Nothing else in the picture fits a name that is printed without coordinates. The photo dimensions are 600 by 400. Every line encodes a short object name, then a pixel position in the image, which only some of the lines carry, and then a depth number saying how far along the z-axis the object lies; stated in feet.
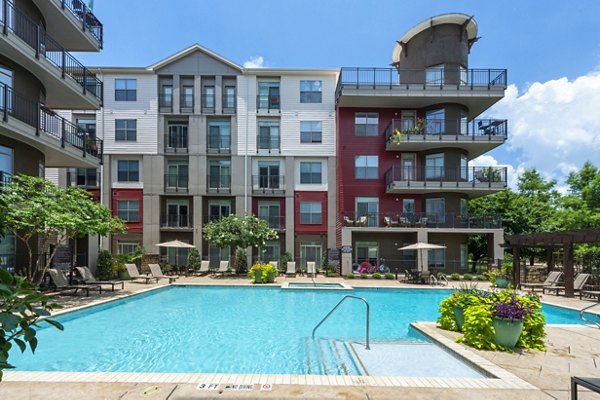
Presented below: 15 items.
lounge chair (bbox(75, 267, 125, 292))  51.29
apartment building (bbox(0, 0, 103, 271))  43.01
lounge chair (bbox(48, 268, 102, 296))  46.09
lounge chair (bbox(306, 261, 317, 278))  75.52
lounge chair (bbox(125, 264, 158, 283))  64.85
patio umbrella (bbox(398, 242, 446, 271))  67.72
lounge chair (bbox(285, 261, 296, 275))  77.51
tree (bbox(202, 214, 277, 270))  74.18
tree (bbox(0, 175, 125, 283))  37.45
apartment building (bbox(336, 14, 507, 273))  78.69
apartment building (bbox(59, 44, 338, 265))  87.86
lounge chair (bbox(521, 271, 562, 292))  56.83
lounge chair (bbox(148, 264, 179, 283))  66.92
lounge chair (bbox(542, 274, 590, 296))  52.65
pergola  46.68
